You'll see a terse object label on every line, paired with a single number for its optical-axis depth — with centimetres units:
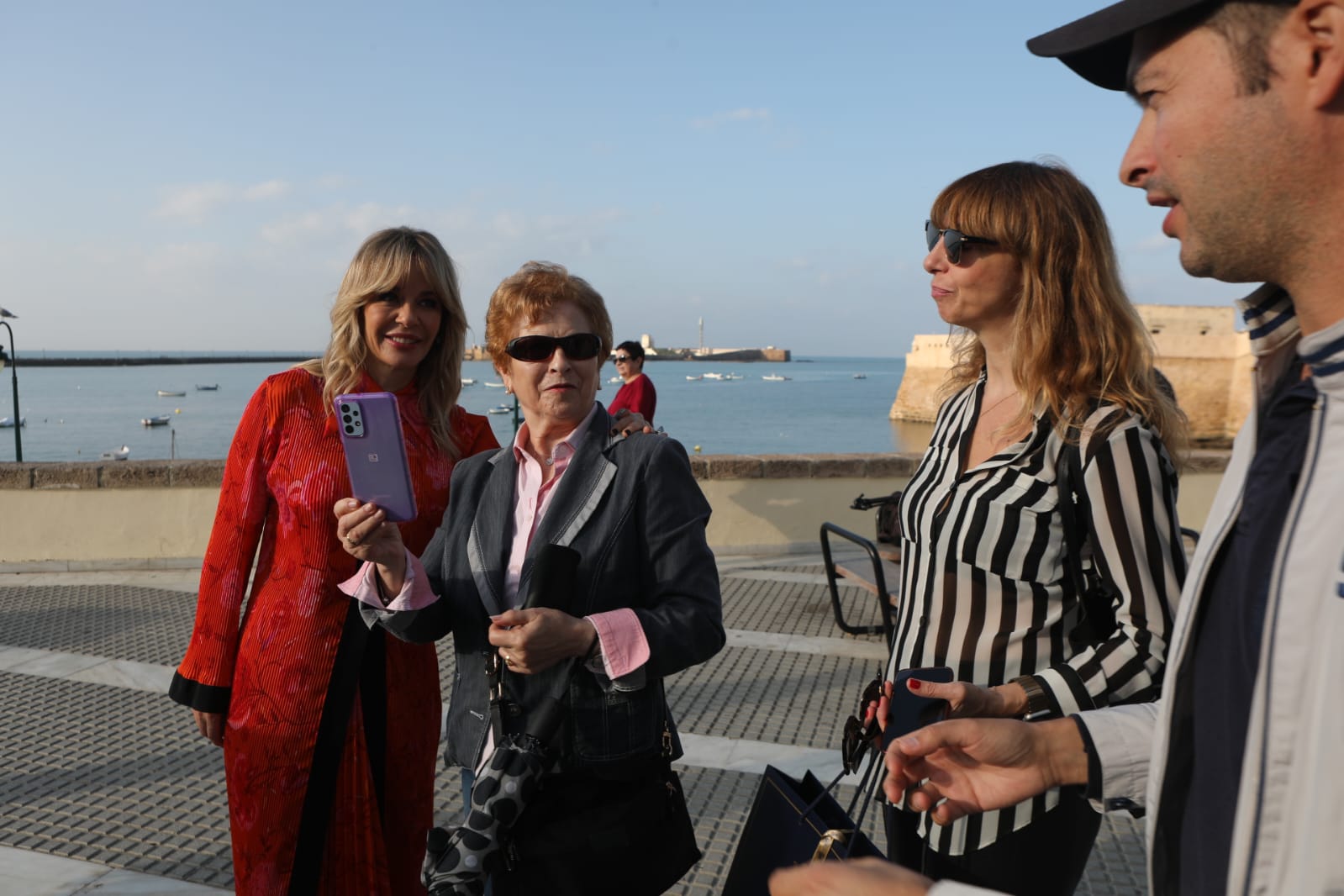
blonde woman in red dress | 255
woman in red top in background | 946
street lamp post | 1335
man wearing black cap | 84
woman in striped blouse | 183
